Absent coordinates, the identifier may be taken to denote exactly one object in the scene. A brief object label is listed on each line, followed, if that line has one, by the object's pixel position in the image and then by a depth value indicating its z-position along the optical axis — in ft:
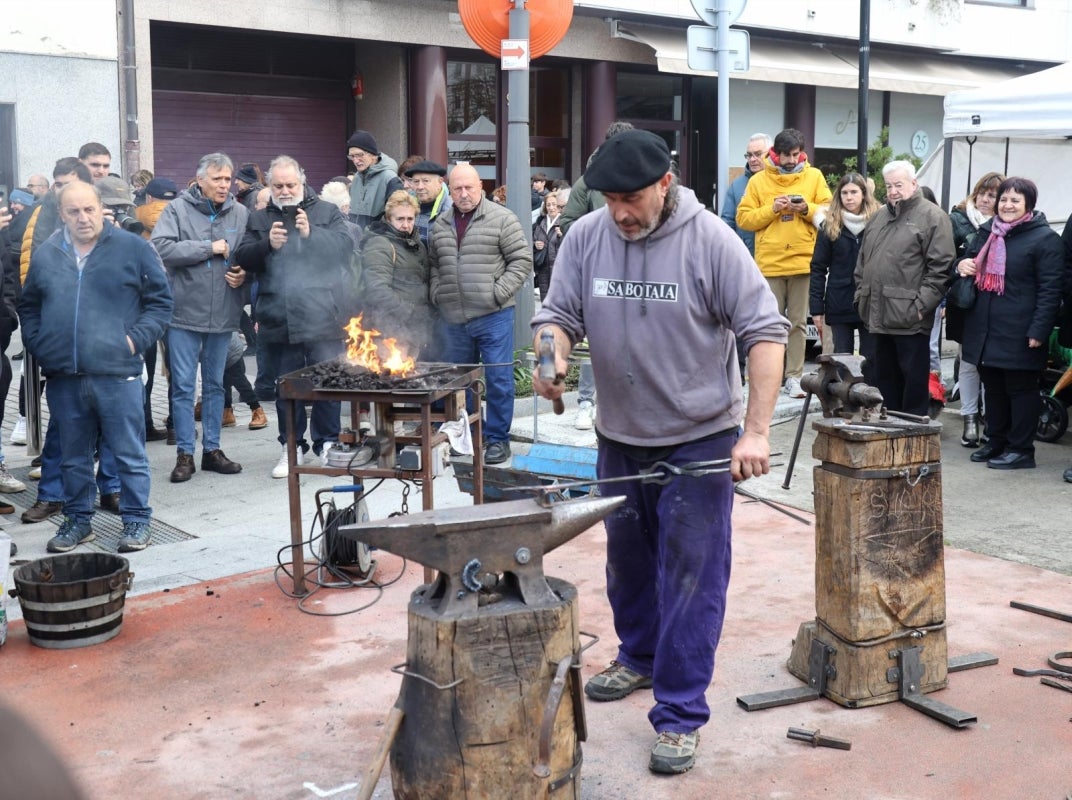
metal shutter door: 48.83
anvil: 10.74
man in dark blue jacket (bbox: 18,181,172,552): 20.20
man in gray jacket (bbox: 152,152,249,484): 25.12
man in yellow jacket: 31.12
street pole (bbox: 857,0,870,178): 42.42
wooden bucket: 16.11
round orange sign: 31.37
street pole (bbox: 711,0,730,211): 28.48
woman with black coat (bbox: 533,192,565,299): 35.32
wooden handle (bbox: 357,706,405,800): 10.61
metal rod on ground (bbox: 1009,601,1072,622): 16.80
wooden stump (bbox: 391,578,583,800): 10.59
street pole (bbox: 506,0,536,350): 32.01
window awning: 56.08
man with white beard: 24.39
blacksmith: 12.39
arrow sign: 30.91
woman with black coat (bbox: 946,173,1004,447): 27.43
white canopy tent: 29.01
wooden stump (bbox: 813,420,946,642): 13.97
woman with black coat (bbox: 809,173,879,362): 29.12
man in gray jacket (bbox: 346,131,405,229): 30.76
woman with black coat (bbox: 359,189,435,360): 25.49
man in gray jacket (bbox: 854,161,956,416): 26.16
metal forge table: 17.89
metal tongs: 12.44
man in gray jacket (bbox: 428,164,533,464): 25.48
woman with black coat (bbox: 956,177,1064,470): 25.35
